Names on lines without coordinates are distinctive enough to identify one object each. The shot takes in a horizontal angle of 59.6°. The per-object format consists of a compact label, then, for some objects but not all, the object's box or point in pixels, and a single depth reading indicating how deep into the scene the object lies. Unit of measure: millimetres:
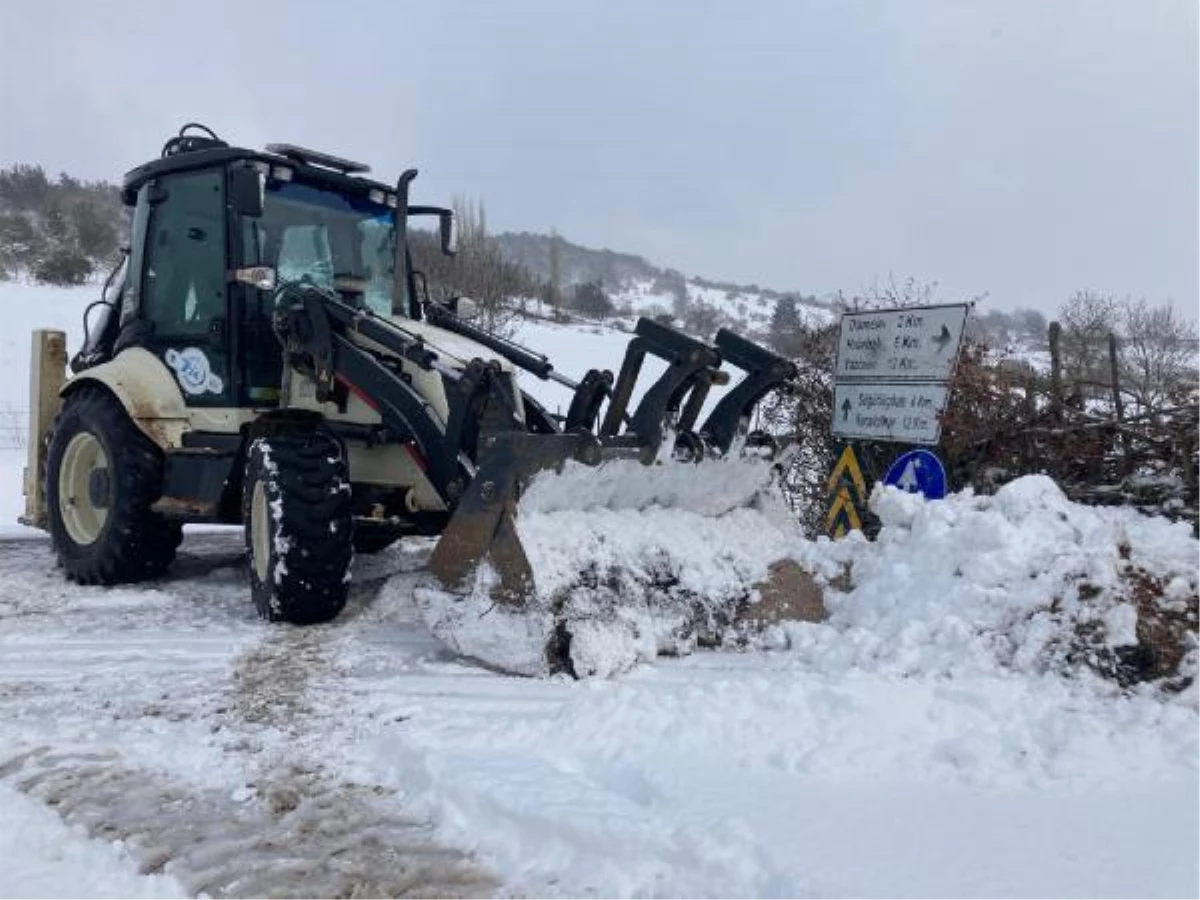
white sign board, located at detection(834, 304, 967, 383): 5926
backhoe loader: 4827
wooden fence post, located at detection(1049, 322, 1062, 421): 7305
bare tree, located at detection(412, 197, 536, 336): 20469
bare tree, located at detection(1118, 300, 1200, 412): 7246
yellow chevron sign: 6691
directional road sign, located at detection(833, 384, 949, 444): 5980
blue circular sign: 5969
